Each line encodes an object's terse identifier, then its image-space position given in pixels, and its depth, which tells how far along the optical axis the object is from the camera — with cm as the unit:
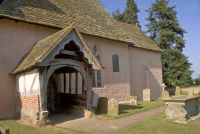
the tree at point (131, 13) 3230
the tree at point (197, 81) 2812
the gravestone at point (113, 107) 929
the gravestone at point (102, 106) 980
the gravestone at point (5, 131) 381
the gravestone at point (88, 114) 891
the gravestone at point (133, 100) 1301
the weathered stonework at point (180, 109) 797
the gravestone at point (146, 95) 1524
